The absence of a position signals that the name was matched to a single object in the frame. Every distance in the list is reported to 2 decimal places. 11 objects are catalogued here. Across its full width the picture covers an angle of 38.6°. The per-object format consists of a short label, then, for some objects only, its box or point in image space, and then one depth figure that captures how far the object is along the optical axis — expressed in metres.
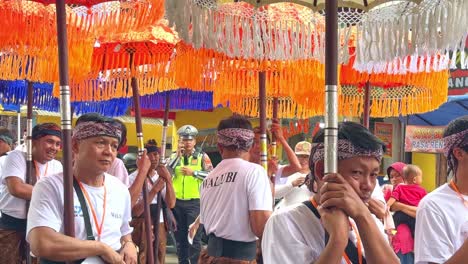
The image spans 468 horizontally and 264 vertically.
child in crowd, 7.32
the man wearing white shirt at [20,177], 5.45
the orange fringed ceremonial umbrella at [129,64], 5.30
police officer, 8.72
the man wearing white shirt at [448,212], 2.96
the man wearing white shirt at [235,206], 4.65
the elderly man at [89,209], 3.28
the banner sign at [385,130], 12.02
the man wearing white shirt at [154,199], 6.63
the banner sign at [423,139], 10.36
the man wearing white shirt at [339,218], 2.07
